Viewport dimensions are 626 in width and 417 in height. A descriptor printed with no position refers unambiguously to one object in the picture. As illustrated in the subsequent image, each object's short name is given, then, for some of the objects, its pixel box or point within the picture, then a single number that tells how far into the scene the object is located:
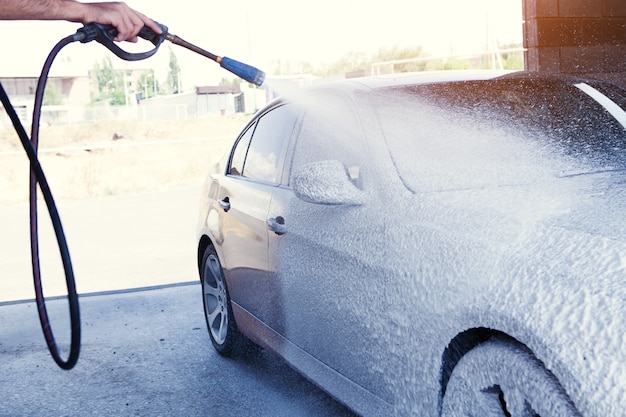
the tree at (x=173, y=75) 97.51
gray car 2.30
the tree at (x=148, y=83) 116.56
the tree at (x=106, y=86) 95.12
